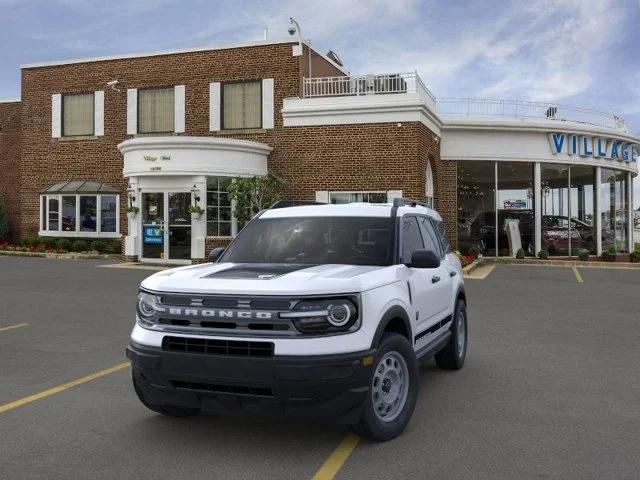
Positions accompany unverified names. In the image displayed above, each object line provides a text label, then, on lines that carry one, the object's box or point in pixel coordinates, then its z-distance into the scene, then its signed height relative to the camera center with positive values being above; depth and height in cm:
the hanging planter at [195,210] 2013 +120
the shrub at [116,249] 2400 +0
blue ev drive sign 2120 +42
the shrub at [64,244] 2428 +20
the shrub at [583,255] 2333 -30
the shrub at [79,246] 2397 +12
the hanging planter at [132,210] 2100 +126
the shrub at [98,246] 2392 +11
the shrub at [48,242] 2469 +28
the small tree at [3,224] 2686 +106
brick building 2069 +340
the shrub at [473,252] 2262 -16
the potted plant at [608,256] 2408 -34
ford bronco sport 420 -61
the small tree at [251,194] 1977 +171
